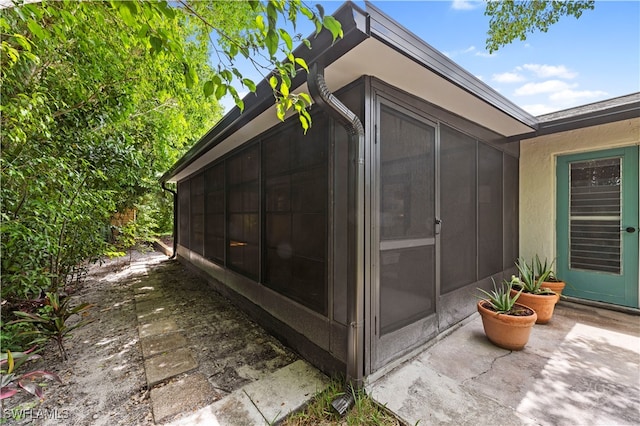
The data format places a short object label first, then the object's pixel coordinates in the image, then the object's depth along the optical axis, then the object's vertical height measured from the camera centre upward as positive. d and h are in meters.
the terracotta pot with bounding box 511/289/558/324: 2.88 -1.05
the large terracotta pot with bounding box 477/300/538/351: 2.33 -1.10
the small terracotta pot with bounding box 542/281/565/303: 3.32 -0.95
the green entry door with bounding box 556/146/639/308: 3.21 -0.15
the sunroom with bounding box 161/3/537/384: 1.93 +0.16
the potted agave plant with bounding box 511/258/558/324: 2.89 -0.98
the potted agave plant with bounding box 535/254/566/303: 3.32 -0.92
